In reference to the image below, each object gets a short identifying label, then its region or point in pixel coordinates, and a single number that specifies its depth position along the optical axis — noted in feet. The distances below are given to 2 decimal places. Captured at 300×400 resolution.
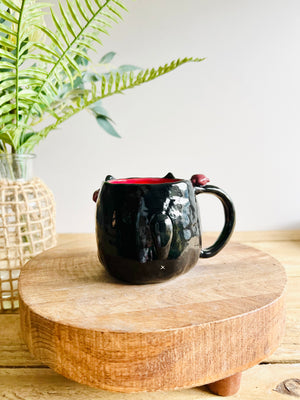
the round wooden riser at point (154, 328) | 1.15
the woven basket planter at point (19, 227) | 2.19
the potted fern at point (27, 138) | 1.96
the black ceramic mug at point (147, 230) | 1.43
